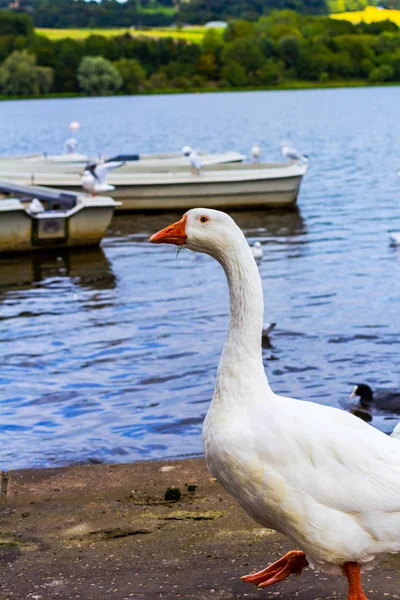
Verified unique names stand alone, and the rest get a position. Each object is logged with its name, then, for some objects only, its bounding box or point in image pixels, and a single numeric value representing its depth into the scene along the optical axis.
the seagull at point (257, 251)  16.90
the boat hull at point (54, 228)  18.00
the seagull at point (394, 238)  19.25
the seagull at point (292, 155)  25.36
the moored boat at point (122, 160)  25.53
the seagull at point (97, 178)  19.66
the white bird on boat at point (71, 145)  31.09
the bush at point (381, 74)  138.50
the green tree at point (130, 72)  131.75
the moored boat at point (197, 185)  23.62
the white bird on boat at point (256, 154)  26.41
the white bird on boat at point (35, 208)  17.69
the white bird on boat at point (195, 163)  23.75
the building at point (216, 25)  180.75
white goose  3.85
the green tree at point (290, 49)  138.38
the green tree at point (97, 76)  121.44
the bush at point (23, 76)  118.56
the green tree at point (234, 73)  138.25
